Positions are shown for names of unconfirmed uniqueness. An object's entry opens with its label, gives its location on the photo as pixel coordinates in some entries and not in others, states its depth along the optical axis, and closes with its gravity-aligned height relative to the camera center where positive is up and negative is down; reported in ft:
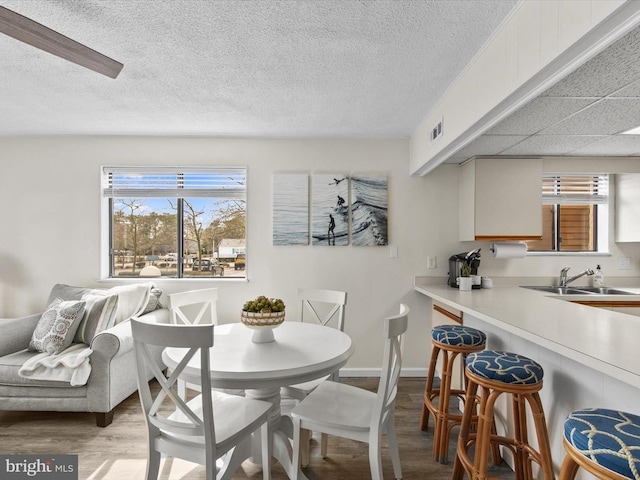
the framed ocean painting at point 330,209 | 10.96 +0.89
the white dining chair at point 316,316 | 6.82 -2.44
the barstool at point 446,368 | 6.74 -2.64
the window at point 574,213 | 10.81 +0.83
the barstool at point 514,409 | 4.77 -2.60
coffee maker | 10.18 -0.77
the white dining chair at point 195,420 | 4.45 -2.84
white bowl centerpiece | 6.27 -1.49
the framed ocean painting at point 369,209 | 10.94 +0.90
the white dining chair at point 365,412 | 5.17 -2.88
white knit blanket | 7.68 -3.05
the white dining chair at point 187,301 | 7.38 -1.66
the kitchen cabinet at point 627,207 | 10.25 +0.99
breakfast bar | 3.95 -1.41
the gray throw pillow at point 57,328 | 8.13 -2.28
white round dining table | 5.08 -2.03
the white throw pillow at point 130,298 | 9.47 -1.81
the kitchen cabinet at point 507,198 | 9.66 +1.14
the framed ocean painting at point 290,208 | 10.94 +0.91
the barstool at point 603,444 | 2.84 -1.83
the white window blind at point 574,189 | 10.80 +1.59
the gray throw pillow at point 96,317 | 8.57 -2.11
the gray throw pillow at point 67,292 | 9.84 -1.69
